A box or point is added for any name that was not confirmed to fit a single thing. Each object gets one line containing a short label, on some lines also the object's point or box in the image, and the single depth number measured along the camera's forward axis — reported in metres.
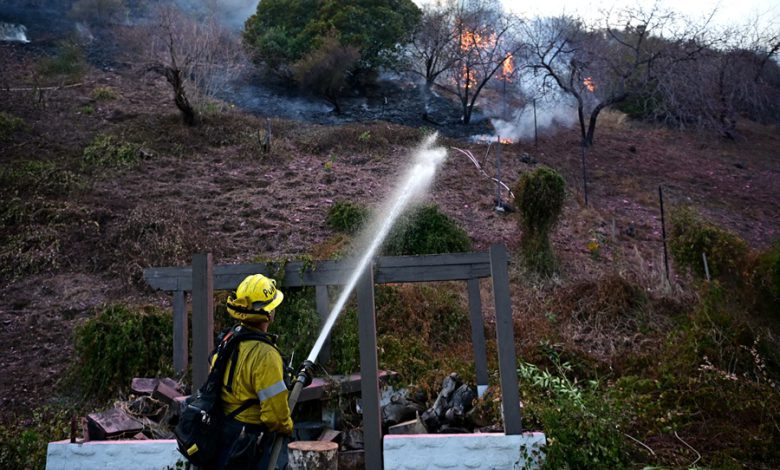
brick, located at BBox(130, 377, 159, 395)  6.39
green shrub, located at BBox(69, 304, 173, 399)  7.51
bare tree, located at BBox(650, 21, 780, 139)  20.84
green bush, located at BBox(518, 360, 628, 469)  5.12
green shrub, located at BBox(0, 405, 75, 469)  5.95
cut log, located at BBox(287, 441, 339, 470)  4.93
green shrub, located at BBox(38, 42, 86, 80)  20.55
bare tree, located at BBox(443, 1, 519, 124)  22.52
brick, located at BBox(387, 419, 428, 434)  5.61
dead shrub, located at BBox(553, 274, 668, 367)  8.11
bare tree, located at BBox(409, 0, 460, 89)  23.45
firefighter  3.68
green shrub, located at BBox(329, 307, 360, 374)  7.18
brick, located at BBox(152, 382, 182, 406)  5.96
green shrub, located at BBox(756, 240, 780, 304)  6.69
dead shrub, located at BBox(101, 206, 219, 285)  11.02
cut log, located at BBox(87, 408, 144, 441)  5.49
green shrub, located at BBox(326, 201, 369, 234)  12.58
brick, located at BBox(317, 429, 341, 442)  5.54
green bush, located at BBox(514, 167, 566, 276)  10.74
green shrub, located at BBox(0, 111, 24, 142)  15.20
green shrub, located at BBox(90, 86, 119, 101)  19.28
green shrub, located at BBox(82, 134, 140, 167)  14.91
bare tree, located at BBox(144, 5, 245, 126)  17.19
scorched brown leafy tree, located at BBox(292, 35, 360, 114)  22.41
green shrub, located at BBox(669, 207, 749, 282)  7.52
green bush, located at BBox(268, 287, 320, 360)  7.49
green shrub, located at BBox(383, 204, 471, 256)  11.15
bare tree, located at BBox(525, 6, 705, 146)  20.31
